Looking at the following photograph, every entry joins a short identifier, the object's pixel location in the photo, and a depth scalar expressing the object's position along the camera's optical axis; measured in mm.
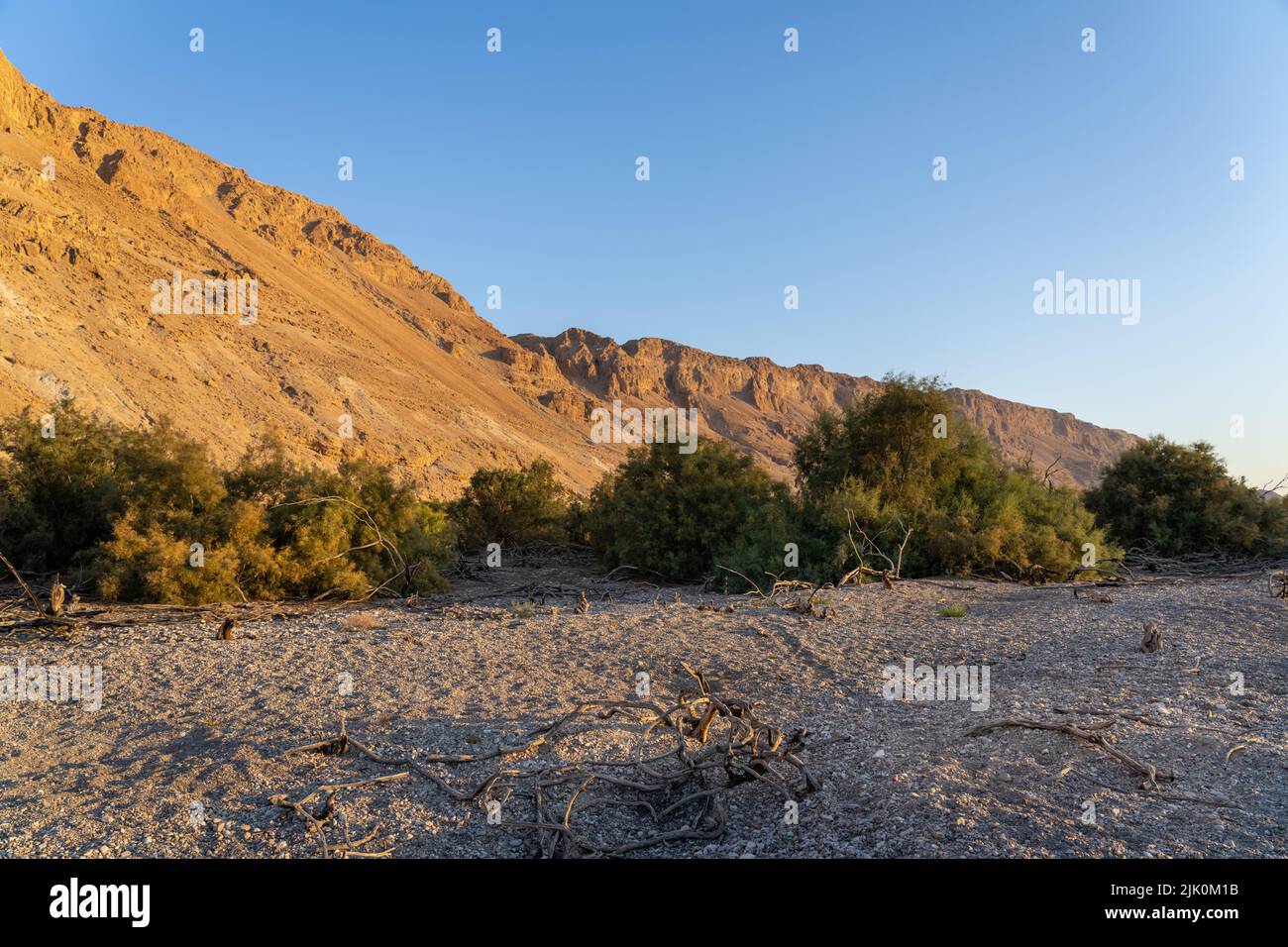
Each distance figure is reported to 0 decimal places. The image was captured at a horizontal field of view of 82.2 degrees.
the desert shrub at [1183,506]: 16094
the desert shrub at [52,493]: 11531
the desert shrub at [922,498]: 12445
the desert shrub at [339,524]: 11297
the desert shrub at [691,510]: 14248
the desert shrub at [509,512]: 20016
